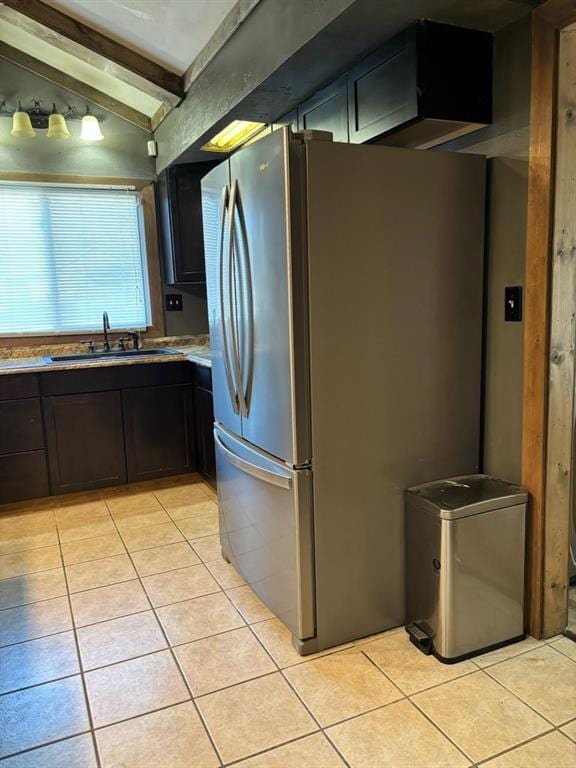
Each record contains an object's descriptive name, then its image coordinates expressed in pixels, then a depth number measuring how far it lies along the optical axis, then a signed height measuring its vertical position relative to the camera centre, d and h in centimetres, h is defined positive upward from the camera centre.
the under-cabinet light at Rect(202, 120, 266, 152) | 306 +101
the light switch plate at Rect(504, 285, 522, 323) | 199 +0
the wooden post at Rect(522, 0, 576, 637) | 175 -23
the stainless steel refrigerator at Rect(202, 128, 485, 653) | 182 -15
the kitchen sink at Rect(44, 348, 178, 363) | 384 -27
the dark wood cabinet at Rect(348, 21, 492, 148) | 185 +76
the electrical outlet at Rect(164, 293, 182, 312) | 435 +9
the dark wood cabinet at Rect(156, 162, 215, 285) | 394 +67
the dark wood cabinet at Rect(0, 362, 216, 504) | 343 -71
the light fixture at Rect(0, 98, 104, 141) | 359 +129
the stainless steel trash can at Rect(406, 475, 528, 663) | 188 -90
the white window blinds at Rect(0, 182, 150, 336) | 387 +41
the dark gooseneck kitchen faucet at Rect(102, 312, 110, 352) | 409 -11
